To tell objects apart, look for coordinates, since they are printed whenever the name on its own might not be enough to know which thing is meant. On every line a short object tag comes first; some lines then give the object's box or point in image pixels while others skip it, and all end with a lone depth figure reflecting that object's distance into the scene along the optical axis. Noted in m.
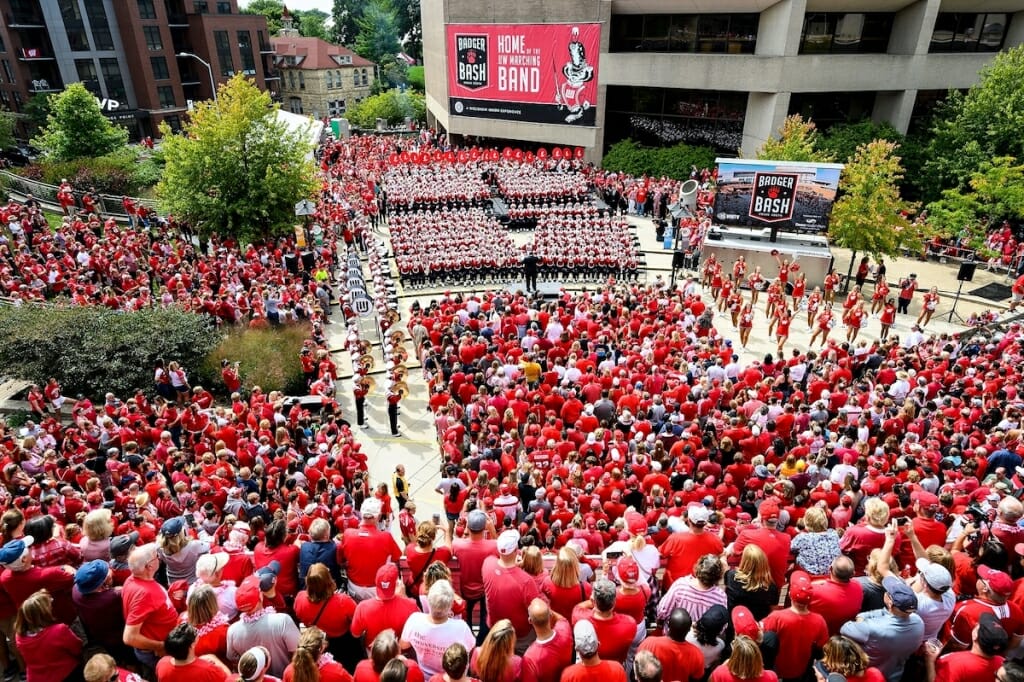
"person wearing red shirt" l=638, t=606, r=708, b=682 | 4.30
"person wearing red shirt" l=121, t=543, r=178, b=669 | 4.95
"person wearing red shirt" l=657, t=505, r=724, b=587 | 5.92
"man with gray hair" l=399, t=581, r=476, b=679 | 4.54
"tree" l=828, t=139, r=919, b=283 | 20.42
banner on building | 35.53
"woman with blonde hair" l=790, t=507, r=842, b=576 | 5.32
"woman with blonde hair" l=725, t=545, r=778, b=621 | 5.10
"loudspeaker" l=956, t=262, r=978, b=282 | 21.00
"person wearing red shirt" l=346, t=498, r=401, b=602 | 5.87
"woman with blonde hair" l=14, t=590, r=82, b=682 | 4.68
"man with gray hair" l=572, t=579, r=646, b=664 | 4.57
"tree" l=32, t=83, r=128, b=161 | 34.28
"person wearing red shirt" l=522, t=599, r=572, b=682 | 4.44
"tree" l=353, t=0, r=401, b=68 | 96.12
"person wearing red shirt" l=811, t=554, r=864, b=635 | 4.89
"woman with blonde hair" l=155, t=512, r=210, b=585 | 5.92
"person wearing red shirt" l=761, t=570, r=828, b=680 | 4.72
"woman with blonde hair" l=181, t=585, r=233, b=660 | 4.55
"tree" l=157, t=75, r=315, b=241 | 21.98
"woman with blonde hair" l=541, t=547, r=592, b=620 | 5.21
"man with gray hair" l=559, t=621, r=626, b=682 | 4.11
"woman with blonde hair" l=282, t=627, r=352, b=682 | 4.05
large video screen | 20.58
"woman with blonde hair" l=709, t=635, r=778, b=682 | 3.95
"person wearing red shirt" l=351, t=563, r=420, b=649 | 4.92
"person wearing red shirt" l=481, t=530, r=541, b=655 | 5.23
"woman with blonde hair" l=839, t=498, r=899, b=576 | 6.16
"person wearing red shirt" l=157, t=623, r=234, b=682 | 4.20
